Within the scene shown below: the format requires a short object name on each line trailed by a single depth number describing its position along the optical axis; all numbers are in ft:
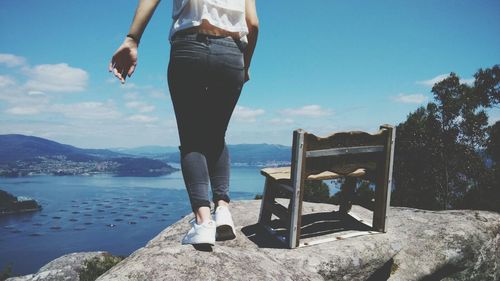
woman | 7.79
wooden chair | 12.15
